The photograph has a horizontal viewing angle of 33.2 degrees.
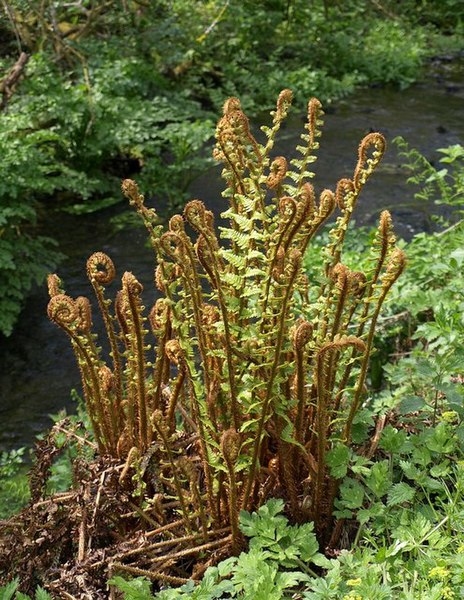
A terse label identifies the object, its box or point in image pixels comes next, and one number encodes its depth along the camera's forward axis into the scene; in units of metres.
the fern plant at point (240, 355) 1.90
